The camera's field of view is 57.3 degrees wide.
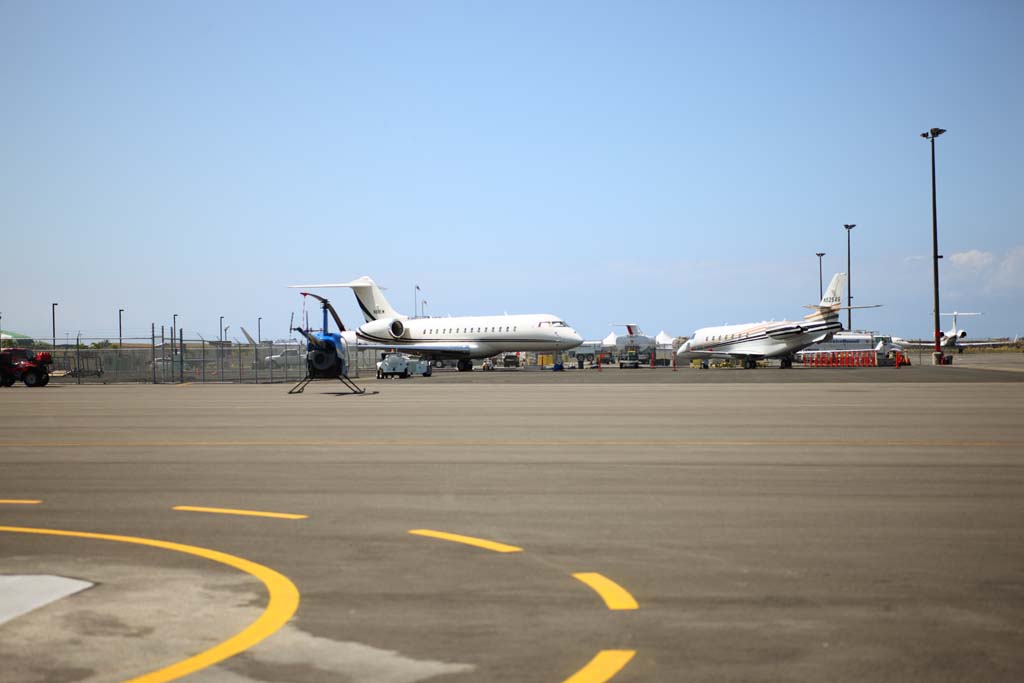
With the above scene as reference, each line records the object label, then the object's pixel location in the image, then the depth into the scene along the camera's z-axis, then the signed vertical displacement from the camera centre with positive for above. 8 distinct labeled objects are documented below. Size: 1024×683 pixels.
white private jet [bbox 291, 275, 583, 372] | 61.62 +1.52
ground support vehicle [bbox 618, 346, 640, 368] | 76.44 -0.43
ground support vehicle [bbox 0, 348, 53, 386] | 41.59 -0.32
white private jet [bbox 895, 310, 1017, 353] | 112.69 +1.11
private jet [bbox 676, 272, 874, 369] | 64.50 +1.17
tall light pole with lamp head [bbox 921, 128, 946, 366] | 60.28 +6.29
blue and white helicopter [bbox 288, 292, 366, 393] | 36.34 -0.01
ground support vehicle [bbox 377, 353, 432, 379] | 54.69 -0.64
